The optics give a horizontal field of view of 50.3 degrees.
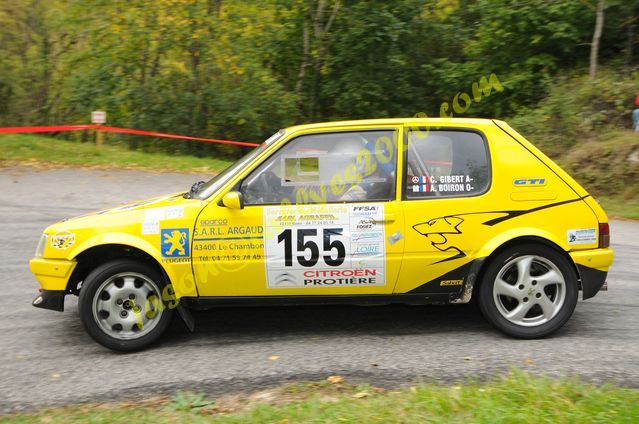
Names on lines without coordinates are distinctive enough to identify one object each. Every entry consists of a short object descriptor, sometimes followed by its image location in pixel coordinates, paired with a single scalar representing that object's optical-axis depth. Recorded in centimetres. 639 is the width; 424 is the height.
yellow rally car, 525
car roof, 546
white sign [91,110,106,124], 1523
